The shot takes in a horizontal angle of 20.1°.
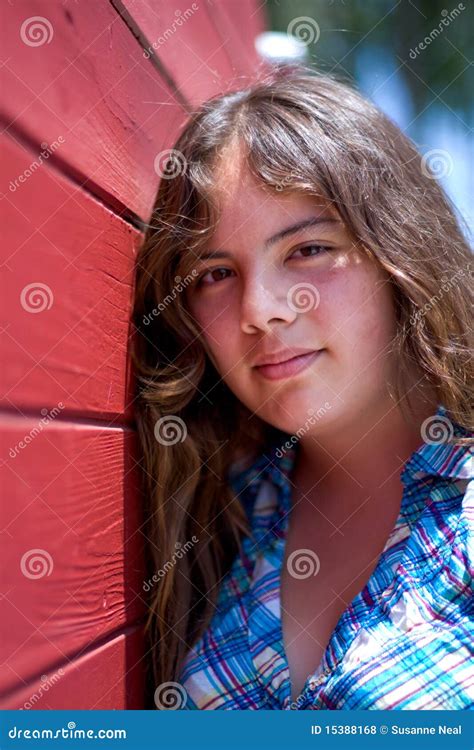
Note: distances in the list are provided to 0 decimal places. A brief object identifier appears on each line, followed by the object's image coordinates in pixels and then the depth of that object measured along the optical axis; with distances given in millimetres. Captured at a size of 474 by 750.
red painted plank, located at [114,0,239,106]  826
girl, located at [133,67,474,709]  765
